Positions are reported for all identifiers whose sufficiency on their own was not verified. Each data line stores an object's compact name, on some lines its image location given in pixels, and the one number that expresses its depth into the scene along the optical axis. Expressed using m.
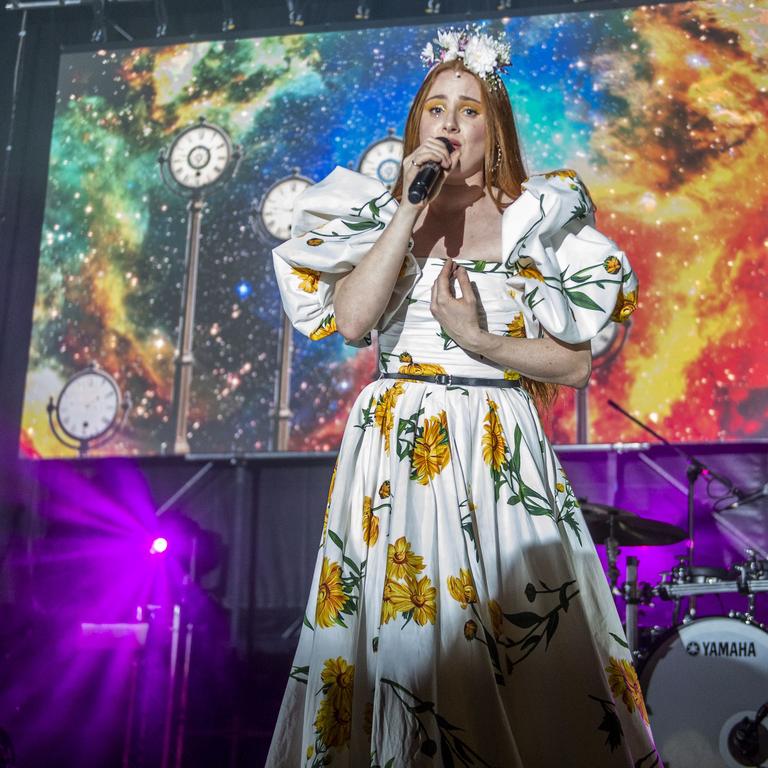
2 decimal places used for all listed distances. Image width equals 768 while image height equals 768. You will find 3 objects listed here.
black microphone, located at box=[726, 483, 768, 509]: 3.15
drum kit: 2.98
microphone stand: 3.32
